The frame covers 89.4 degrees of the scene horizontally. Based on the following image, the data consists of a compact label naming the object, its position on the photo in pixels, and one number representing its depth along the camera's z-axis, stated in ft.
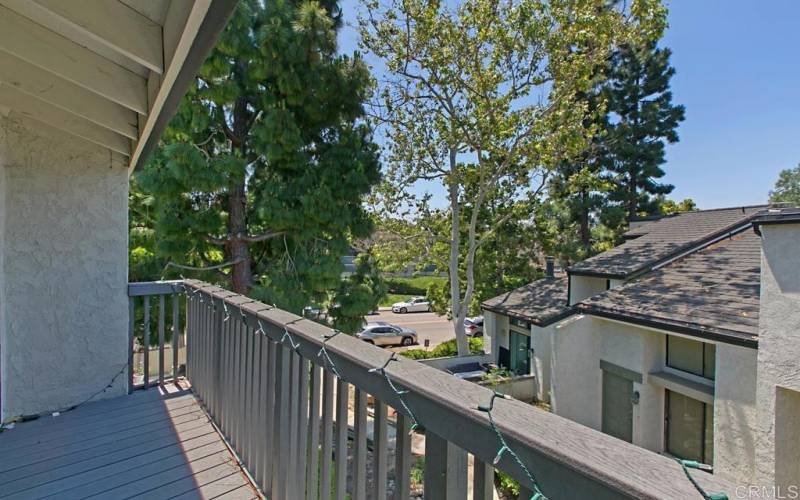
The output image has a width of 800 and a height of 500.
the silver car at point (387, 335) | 55.51
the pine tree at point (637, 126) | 55.11
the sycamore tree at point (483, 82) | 34.01
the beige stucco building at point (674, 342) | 19.76
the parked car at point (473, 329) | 67.97
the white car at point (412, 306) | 85.05
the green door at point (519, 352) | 42.07
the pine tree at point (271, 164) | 20.43
